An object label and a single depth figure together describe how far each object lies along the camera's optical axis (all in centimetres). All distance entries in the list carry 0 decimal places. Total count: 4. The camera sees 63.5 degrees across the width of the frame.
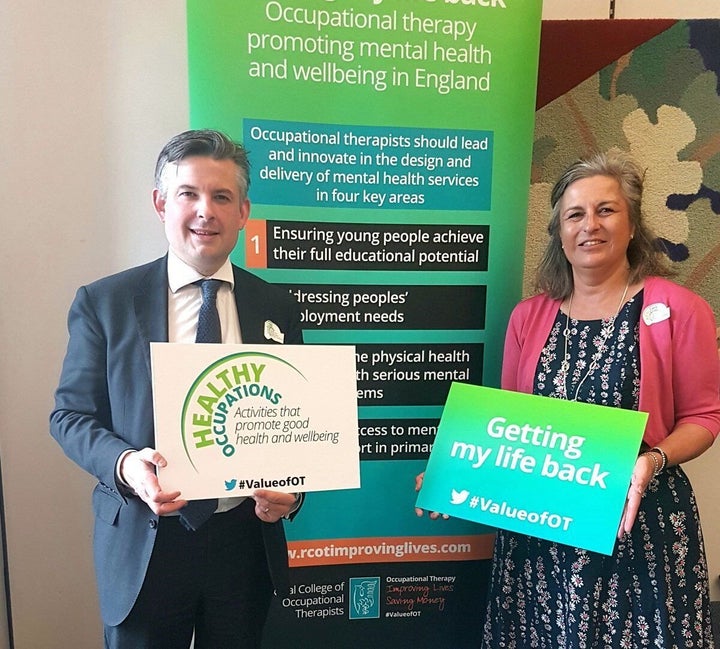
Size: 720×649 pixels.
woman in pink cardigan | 152
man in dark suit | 130
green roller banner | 170
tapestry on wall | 206
